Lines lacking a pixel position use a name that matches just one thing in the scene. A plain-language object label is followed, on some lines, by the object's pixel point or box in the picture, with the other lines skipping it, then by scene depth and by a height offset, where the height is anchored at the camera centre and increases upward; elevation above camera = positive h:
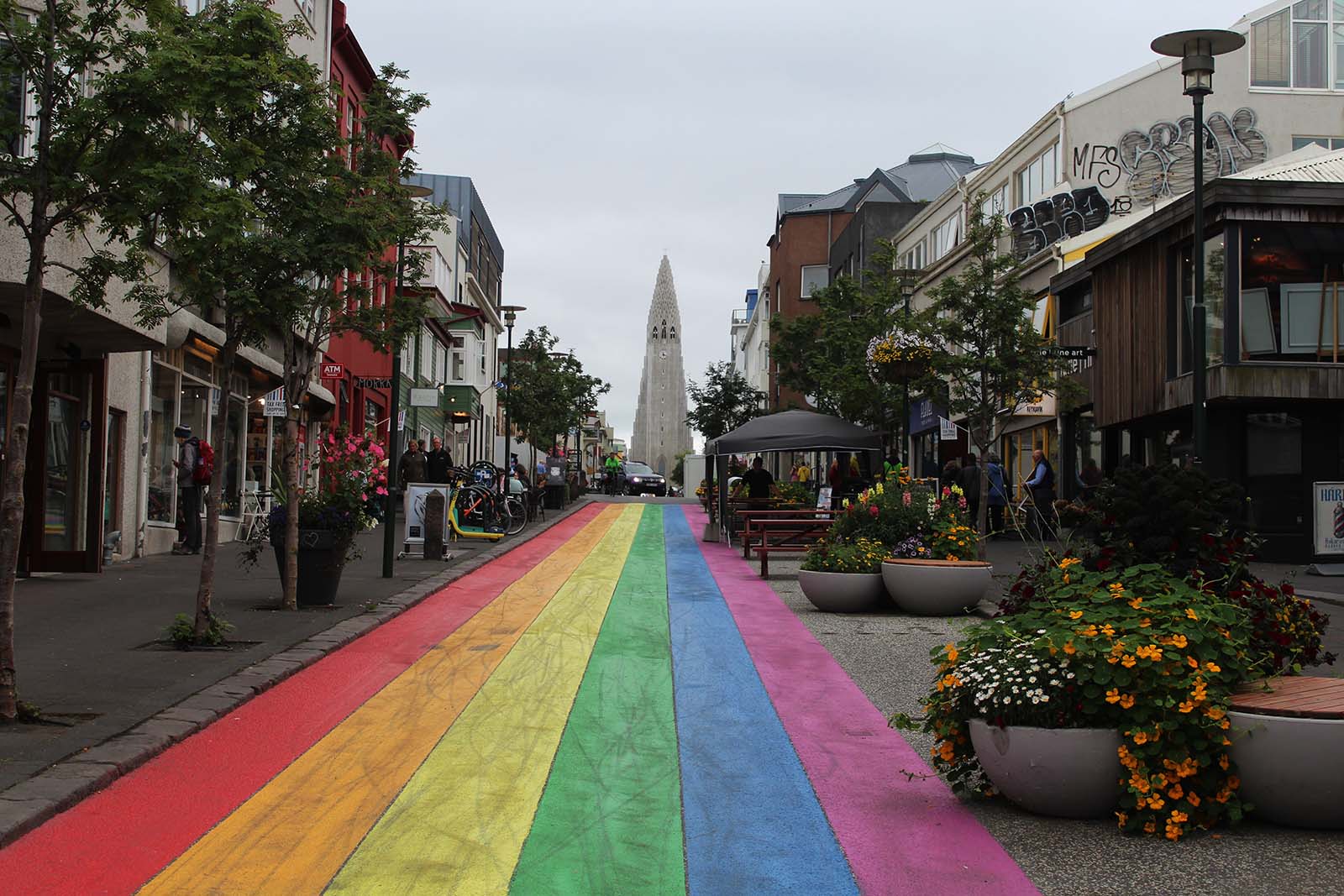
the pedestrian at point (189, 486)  20.42 +0.02
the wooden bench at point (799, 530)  22.22 -0.59
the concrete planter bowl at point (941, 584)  14.04 -0.90
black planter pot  13.80 -0.76
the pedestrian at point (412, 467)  27.53 +0.47
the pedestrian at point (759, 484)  29.27 +0.23
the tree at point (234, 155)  8.13 +2.33
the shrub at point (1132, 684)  5.57 -0.78
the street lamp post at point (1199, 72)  15.41 +4.88
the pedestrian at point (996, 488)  26.25 +0.17
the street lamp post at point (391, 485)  16.94 +0.05
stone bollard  20.73 -0.55
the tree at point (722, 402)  66.56 +4.46
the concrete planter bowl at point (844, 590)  14.56 -1.02
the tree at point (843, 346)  32.44 +4.43
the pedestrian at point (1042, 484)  24.44 +0.24
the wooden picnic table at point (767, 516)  22.33 -0.38
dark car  73.81 +0.61
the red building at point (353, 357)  34.31 +3.84
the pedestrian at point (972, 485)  25.39 +0.21
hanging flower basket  22.42 +2.30
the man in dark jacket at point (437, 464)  27.97 +0.53
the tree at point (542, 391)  53.97 +4.01
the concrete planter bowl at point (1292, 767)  5.40 -1.06
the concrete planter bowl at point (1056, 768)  5.76 -1.15
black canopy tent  26.80 +1.15
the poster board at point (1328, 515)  17.64 -0.18
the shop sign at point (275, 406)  23.80 +1.43
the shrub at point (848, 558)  14.79 -0.68
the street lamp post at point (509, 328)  42.34 +5.10
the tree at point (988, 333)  21.62 +2.60
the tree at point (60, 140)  7.61 +1.98
